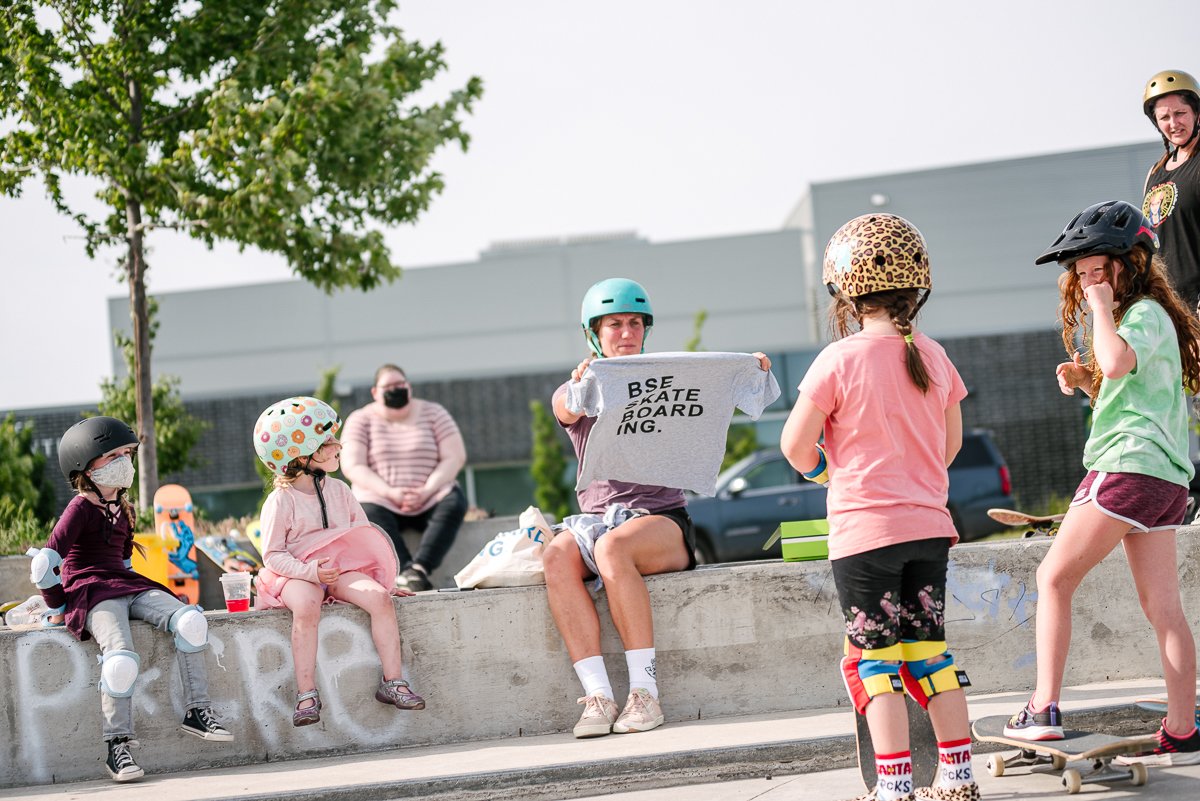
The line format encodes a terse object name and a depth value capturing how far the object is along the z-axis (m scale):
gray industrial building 33.25
